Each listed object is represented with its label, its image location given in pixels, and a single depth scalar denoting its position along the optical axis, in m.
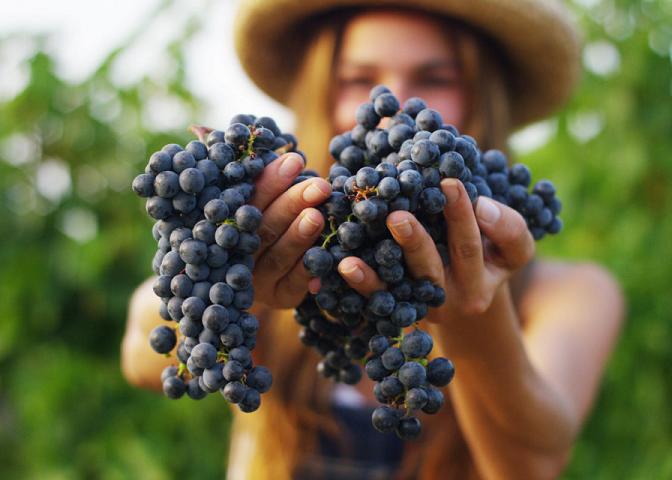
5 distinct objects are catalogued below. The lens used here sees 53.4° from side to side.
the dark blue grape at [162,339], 0.94
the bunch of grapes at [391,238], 0.87
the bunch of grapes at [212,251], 0.84
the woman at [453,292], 1.11
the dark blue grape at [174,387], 0.93
